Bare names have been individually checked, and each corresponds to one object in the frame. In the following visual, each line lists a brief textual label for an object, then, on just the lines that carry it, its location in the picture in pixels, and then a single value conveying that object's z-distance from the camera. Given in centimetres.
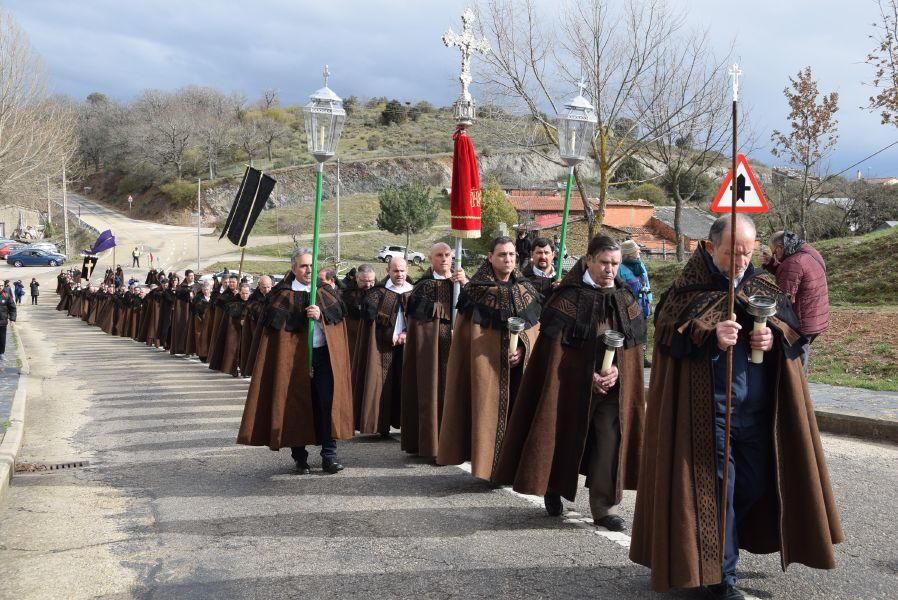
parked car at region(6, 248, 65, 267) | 6862
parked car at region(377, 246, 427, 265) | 6000
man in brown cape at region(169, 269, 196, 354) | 2442
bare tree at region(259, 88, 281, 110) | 12900
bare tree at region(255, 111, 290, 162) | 10544
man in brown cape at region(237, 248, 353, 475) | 820
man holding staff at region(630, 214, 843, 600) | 470
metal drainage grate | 910
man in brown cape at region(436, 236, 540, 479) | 747
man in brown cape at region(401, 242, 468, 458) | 910
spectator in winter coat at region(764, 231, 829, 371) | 870
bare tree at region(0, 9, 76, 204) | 4728
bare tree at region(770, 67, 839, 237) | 3061
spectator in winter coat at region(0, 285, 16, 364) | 1964
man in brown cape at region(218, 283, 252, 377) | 1861
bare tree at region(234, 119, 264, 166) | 10471
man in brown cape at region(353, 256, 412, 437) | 1026
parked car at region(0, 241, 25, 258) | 7144
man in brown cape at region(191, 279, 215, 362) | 2203
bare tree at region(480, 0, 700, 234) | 2334
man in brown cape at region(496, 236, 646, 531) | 627
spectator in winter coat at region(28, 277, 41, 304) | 5444
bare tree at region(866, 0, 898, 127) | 1934
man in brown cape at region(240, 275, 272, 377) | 1600
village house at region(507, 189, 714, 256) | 6438
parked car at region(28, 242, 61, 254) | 7099
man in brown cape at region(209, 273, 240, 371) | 1909
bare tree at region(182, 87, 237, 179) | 10120
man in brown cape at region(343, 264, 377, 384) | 1053
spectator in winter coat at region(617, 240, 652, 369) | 1143
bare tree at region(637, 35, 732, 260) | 2464
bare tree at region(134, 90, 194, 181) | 10019
